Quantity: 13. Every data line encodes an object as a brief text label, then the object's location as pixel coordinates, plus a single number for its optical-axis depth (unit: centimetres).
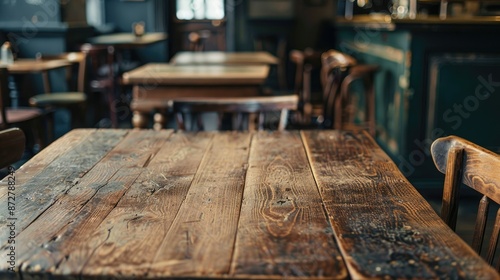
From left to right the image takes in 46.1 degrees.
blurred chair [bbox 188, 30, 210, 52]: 630
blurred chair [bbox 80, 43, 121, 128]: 530
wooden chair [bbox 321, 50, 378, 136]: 360
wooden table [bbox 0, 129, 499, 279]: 93
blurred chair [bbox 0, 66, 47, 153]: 360
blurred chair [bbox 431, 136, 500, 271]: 125
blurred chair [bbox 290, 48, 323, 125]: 399
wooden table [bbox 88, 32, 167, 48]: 636
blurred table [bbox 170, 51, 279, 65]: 449
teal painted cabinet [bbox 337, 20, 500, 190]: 367
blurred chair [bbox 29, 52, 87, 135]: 468
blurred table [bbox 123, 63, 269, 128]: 323
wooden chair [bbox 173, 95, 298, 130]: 219
